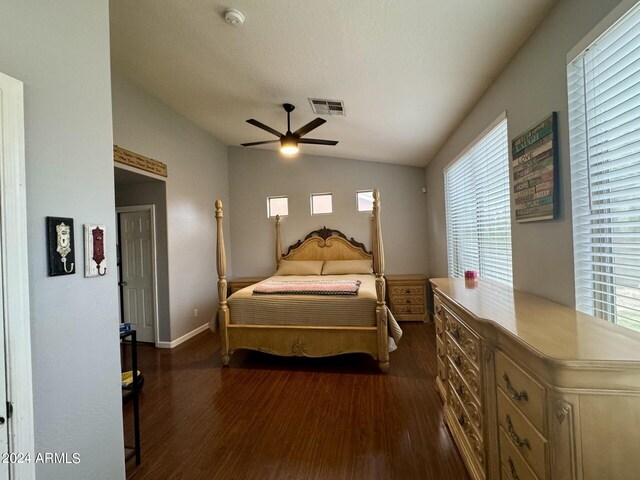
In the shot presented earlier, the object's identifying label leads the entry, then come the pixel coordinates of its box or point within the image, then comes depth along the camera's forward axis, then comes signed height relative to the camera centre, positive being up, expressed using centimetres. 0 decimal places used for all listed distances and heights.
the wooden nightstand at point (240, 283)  484 -69
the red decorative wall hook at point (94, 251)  115 -1
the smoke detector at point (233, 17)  184 +154
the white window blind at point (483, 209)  219 +25
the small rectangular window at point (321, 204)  519 +70
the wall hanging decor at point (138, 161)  296 +101
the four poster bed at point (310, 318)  286 -82
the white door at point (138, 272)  383 -34
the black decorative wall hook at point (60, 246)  102 +2
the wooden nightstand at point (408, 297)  443 -96
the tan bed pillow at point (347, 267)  464 -47
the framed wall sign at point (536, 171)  152 +37
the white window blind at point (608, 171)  112 +27
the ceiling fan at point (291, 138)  300 +118
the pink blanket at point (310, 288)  304 -54
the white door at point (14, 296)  86 -14
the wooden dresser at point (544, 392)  83 -56
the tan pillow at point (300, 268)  474 -45
